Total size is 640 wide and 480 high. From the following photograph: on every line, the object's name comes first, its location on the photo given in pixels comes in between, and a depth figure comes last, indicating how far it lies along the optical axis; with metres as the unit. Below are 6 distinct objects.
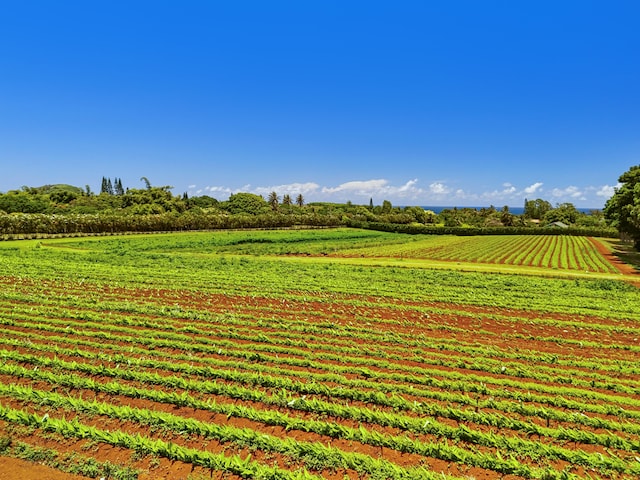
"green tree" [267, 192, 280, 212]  164.88
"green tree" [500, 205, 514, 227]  129.75
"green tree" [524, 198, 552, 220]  176.00
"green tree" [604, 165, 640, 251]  35.58
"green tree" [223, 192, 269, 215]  152.14
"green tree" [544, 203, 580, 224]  133.88
